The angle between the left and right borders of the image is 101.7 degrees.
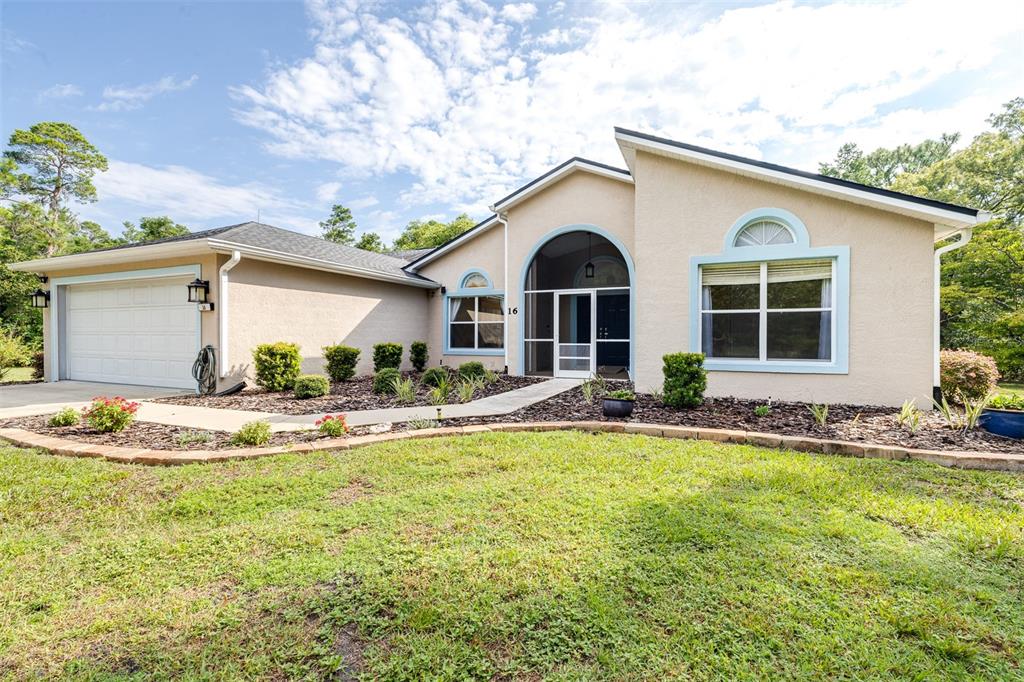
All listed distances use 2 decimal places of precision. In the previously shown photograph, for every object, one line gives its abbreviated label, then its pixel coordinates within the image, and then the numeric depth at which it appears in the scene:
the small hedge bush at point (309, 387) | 8.23
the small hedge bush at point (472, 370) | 10.12
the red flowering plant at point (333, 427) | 5.05
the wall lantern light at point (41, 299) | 10.88
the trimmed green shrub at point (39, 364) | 11.80
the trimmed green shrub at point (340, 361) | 9.94
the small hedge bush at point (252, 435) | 4.82
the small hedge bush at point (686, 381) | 6.49
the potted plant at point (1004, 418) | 4.87
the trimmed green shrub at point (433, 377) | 9.62
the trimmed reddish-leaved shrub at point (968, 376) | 7.31
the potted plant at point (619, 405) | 5.95
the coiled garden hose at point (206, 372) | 8.52
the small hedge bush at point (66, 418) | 5.50
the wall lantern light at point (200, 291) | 8.52
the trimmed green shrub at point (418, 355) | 11.95
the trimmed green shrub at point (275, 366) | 8.81
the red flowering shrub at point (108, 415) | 5.20
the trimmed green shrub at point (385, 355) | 10.85
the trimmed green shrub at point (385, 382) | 8.71
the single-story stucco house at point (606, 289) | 6.93
